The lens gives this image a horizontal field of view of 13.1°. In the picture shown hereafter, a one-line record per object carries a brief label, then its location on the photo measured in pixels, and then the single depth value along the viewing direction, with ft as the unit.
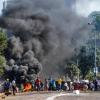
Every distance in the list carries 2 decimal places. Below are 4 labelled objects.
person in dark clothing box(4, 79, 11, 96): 126.98
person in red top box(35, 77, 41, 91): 141.36
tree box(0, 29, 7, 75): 135.31
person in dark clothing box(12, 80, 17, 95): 126.62
